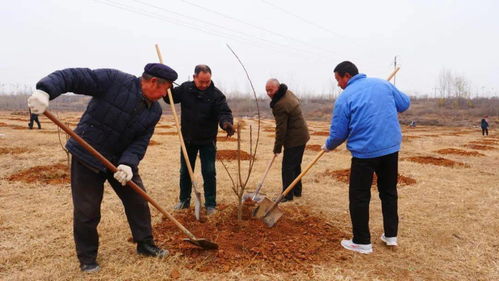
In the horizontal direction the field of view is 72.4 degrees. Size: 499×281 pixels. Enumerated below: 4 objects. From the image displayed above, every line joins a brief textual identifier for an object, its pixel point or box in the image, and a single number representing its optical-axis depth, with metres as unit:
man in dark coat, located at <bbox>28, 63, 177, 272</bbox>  2.91
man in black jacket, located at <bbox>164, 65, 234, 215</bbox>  4.47
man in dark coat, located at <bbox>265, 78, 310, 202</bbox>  5.31
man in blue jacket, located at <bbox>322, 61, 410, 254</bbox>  3.39
